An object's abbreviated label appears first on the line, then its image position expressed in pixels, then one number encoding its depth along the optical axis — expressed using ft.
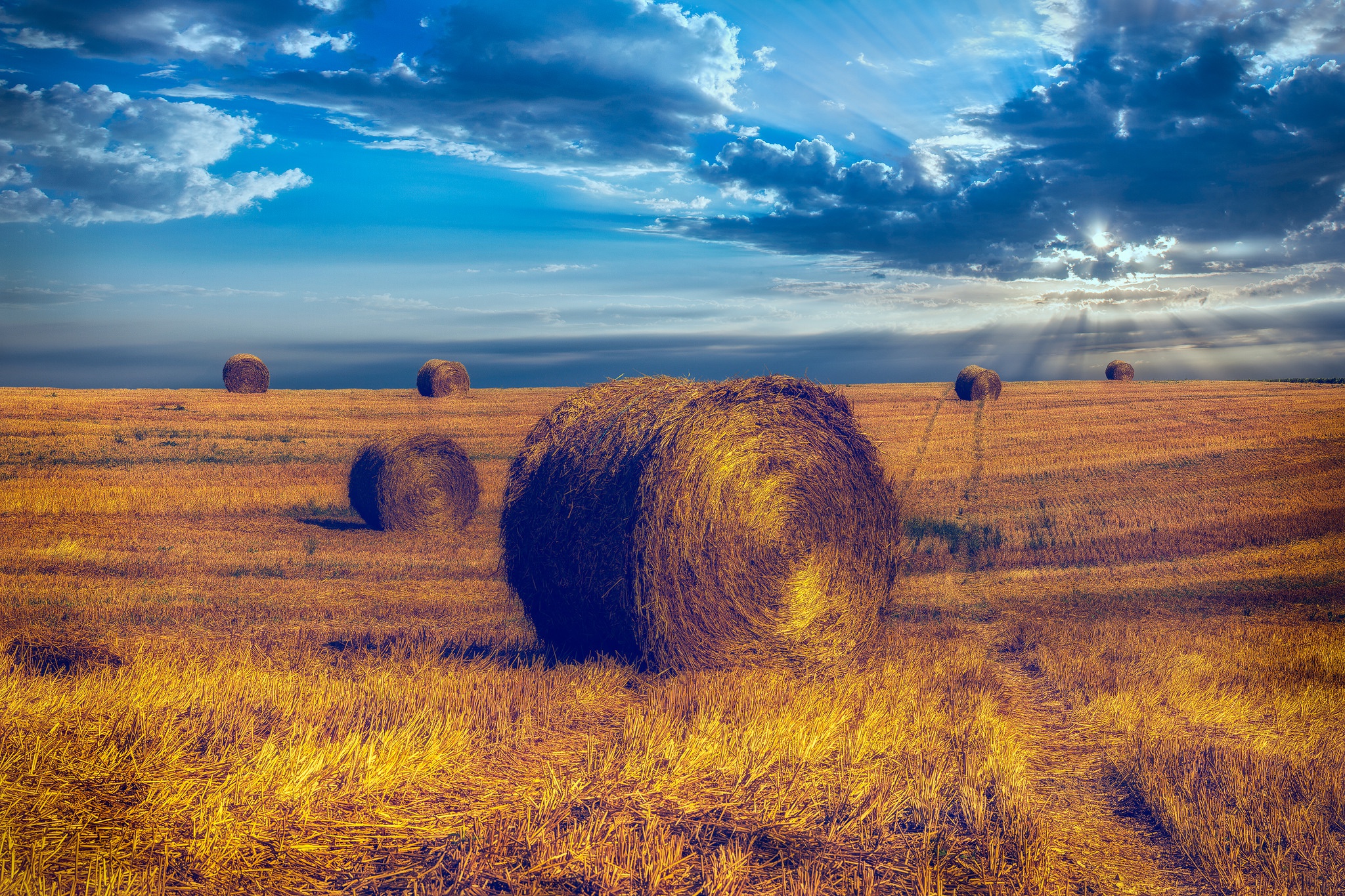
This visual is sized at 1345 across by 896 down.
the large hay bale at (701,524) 22.29
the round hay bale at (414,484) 47.47
